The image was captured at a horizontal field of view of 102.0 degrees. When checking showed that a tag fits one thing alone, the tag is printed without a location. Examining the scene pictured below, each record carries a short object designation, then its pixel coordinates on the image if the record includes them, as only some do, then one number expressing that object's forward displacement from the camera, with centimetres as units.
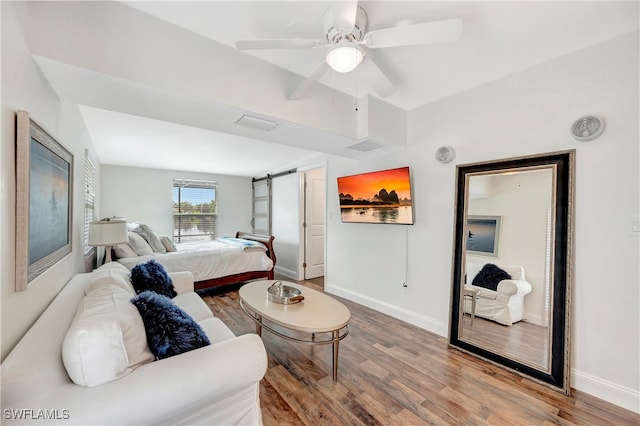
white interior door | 495
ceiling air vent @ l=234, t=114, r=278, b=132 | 206
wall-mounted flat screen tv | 292
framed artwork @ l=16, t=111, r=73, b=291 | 109
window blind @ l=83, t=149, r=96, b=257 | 274
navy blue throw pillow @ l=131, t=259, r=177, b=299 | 215
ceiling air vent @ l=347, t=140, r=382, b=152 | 279
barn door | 581
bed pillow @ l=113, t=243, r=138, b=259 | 328
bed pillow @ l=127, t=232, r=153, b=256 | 346
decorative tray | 221
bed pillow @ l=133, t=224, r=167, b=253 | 382
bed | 362
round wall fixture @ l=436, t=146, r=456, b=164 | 255
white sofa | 85
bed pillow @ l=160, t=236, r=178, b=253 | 400
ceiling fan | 126
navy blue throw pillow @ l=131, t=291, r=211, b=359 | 121
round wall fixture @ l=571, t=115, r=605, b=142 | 177
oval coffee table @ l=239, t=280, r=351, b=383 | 183
